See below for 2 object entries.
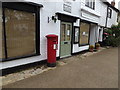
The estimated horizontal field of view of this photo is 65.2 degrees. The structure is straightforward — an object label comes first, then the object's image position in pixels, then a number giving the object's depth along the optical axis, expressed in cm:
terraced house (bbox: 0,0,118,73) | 345
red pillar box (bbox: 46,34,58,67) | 427
